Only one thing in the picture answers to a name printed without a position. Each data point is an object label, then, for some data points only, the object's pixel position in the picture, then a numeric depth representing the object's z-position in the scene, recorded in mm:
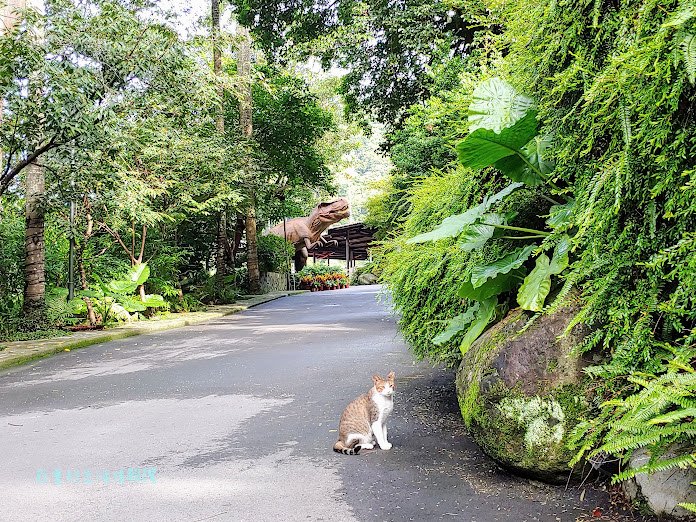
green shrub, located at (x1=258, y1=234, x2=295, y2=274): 25547
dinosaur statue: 29281
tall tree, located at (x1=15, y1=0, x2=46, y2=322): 10414
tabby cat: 3734
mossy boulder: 2855
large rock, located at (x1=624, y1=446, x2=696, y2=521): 2309
